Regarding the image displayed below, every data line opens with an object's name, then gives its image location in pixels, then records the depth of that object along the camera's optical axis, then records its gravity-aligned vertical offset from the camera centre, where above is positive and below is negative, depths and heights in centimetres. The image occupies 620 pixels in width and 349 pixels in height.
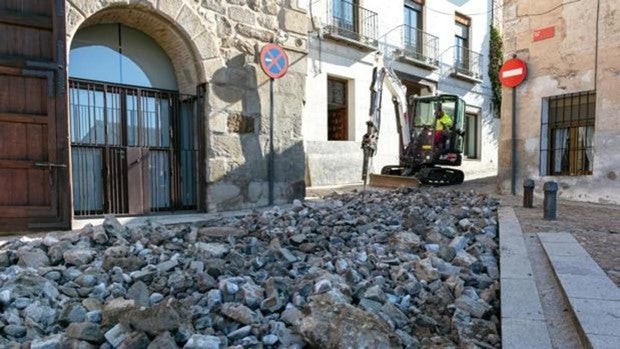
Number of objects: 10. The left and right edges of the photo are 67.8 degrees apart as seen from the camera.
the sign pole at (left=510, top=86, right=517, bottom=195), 841 +18
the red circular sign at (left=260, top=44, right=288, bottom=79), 675 +141
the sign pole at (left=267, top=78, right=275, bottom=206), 701 -3
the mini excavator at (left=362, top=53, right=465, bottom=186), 1180 +45
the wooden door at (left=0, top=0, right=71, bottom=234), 471 +40
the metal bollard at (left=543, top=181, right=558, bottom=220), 544 -53
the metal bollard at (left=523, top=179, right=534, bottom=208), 648 -57
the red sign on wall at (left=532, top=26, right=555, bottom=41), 786 +209
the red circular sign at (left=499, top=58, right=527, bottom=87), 819 +149
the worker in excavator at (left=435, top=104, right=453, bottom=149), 1195 +71
